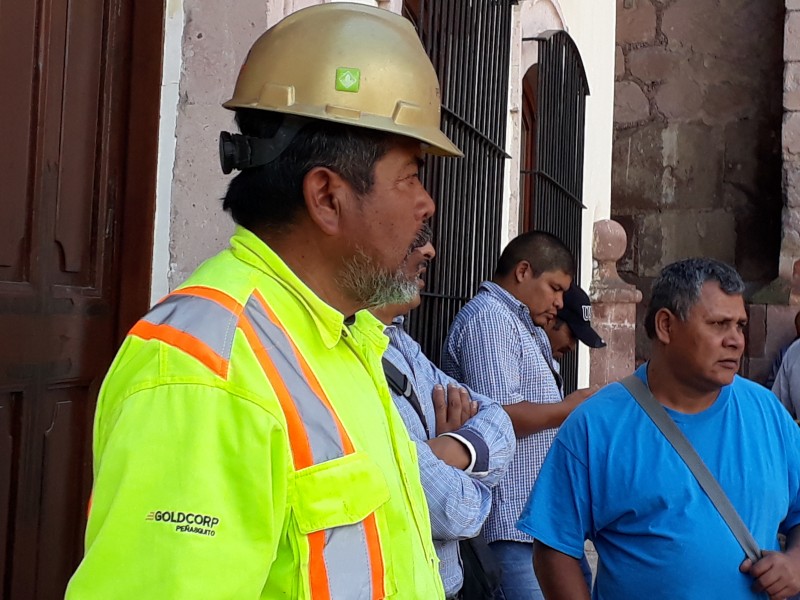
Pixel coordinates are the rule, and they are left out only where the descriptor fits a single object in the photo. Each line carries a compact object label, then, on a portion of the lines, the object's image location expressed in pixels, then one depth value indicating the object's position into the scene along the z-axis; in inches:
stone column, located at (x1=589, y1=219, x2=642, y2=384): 308.8
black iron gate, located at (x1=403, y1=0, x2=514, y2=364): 177.2
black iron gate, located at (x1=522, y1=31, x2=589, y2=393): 248.1
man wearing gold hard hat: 45.8
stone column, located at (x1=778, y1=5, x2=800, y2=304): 384.5
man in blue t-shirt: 105.6
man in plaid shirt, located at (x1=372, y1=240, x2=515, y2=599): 93.4
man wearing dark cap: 168.2
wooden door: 92.1
